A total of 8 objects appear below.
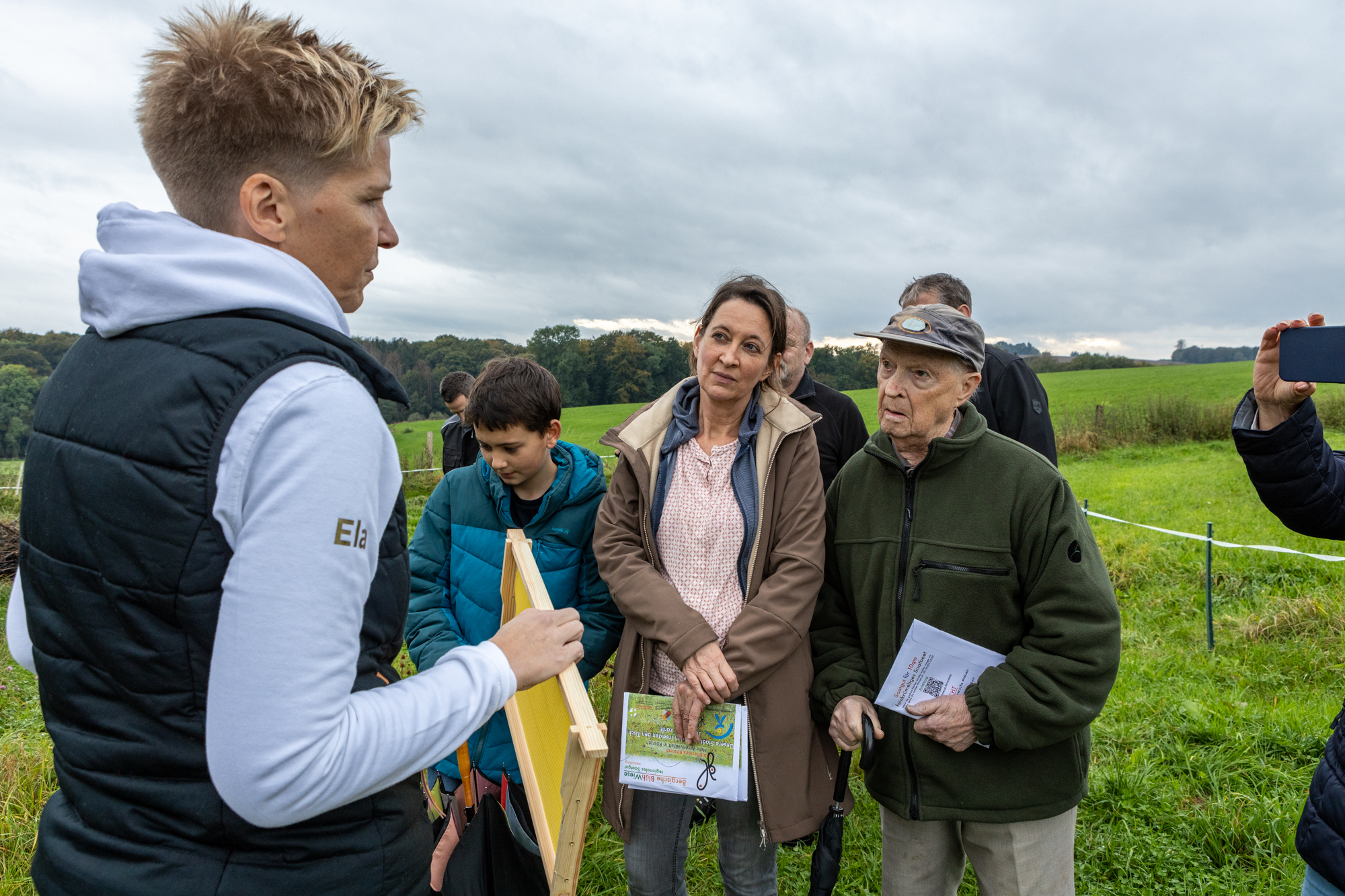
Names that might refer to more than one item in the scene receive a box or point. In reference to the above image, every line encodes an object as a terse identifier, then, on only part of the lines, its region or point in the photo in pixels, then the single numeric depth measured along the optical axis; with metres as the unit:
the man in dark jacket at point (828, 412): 4.23
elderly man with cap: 2.16
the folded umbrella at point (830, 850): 2.33
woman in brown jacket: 2.44
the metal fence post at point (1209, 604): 5.93
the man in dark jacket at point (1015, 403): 3.97
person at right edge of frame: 1.90
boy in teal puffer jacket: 2.87
